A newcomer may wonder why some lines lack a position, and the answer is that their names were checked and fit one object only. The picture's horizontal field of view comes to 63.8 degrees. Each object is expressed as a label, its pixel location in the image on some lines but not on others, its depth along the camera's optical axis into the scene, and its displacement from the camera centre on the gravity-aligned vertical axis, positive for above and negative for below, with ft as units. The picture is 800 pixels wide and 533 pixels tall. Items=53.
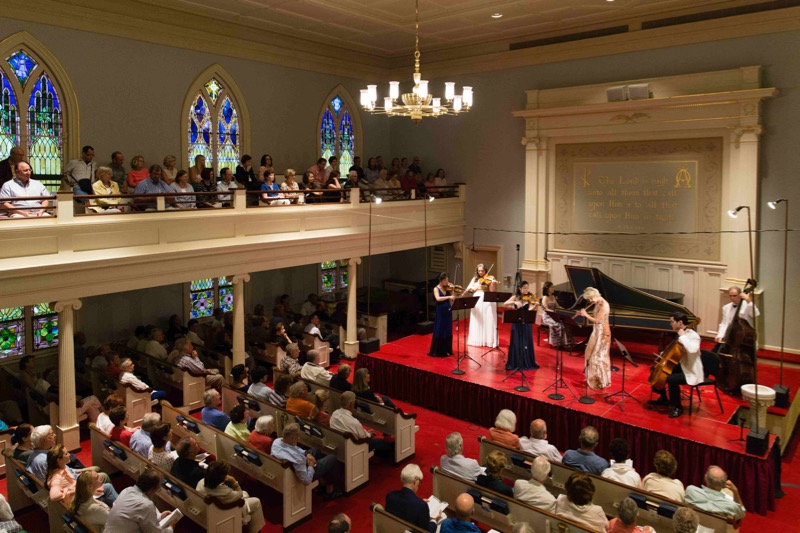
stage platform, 29.66 -9.95
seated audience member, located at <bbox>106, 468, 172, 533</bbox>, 21.27 -9.45
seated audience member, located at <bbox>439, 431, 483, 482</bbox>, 26.14 -9.65
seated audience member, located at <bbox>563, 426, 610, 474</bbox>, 26.08 -9.43
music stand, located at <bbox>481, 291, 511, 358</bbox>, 40.09 -4.38
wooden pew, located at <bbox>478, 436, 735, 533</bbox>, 22.82 -10.27
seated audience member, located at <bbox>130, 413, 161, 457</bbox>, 27.52 -9.34
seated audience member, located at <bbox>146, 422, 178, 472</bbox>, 26.13 -9.27
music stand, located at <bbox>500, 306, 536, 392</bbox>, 36.79 -5.11
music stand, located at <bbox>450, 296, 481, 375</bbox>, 39.93 -4.73
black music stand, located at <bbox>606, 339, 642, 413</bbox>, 32.98 -9.34
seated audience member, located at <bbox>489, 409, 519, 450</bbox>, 28.63 -9.16
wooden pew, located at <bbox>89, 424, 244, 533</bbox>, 23.31 -10.43
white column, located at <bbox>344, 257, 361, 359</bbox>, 50.72 -7.07
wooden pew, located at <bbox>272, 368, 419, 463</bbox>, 33.17 -10.44
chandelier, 32.99 +6.72
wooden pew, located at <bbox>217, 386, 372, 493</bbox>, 29.66 -10.31
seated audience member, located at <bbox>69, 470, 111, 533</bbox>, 22.24 -9.83
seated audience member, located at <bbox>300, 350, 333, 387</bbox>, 37.60 -8.61
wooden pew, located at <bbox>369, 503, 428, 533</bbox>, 21.33 -10.12
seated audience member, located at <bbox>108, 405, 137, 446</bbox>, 28.91 -9.32
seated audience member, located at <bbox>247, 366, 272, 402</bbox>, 33.78 -8.49
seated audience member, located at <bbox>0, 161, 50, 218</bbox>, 33.45 +1.86
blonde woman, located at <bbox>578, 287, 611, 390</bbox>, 35.42 -6.68
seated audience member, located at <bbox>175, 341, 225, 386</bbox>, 40.63 -8.61
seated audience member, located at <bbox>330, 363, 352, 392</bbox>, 34.71 -8.39
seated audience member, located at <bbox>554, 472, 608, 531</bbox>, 21.68 -9.47
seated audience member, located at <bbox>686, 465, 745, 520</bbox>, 22.86 -9.72
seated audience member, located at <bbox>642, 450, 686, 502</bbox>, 24.02 -9.58
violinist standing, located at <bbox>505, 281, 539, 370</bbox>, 39.89 -7.09
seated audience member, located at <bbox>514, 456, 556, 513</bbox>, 23.56 -9.71
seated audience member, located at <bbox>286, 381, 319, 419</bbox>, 31.83 -8.87
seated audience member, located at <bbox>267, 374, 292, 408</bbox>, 33.30 -8.60
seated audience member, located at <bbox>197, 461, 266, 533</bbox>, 23.21 -9.71
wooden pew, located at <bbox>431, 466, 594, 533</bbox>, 22.16 -10.36
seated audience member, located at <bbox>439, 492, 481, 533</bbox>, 20.53 -9.37
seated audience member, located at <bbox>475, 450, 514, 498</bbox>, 24.22 -9.52
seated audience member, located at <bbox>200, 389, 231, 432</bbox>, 30.14 -8.88
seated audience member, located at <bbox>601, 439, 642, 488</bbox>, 25.21 -9.54
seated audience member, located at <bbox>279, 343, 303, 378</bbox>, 40.55 -8.64
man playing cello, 32.30 -7.17
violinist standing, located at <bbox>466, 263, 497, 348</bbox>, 43.34 -6.25
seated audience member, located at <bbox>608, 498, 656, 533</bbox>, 20.06 -9.06
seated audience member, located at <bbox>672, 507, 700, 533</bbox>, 19.25 -8.77
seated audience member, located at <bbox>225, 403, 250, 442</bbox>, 29.17 -9.12
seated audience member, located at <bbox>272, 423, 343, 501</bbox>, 26.71 -9.51
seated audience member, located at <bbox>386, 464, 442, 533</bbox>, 22.22 -9.70
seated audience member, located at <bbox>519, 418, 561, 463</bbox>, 27.73 -9.48
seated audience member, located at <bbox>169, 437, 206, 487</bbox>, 24.49 -9.12
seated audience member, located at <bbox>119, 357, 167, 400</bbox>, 36.21 -8.47
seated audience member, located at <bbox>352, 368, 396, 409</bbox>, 34.30 -8.73
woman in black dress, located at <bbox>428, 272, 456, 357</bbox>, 42.60 -6.52
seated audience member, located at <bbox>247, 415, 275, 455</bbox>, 27.76 -9.09
